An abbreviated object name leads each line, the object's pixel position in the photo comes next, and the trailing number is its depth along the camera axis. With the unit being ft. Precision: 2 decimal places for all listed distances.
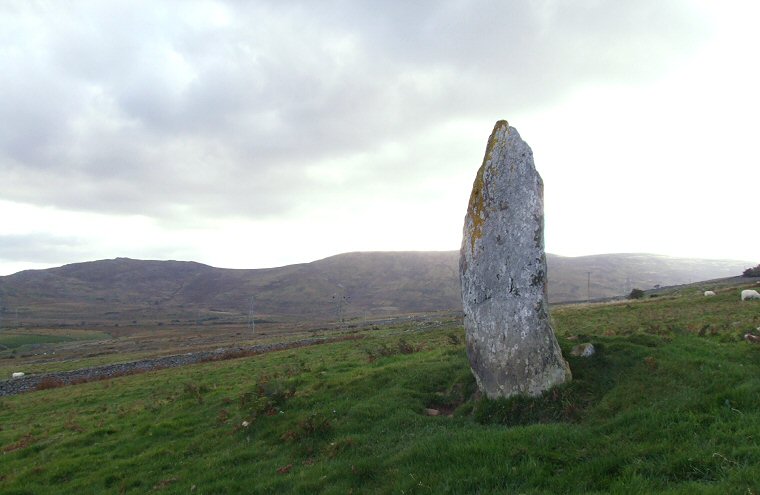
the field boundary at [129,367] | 135.64
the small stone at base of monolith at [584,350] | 42.70
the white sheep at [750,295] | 106.01
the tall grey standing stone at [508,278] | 39.27
